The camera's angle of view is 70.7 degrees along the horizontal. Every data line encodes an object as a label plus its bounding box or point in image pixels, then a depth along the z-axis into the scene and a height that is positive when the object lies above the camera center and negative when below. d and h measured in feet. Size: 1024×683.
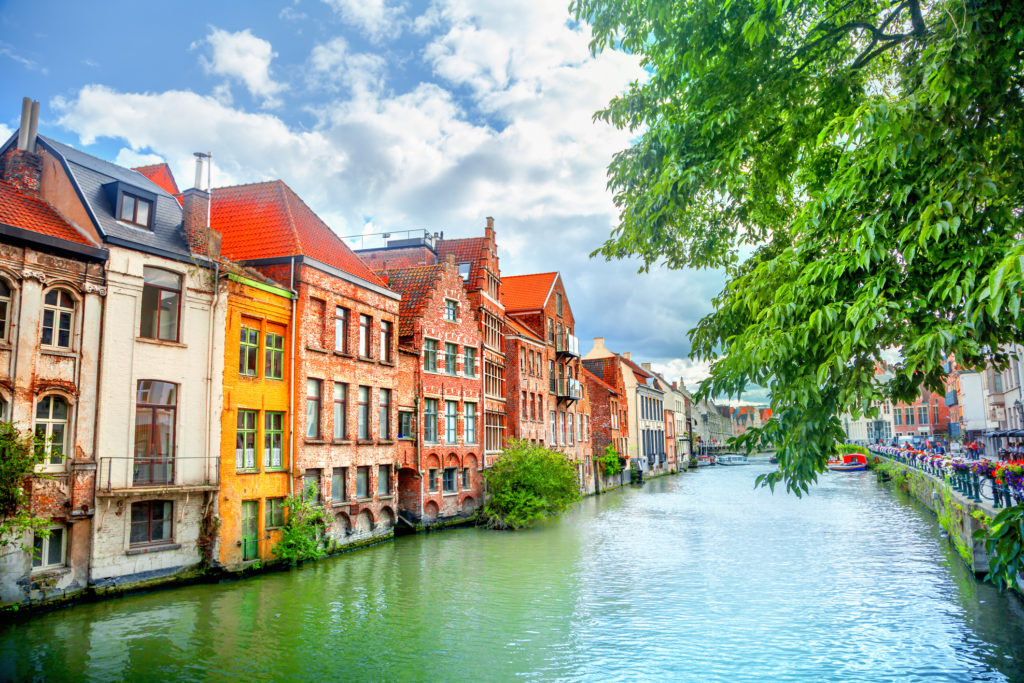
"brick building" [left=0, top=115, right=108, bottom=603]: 50.37 +5.46
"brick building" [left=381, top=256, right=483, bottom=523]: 97.30 +6.09
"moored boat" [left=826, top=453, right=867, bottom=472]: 254.06 -11.51
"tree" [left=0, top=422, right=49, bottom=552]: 46.55 -2.58
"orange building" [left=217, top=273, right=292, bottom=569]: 65.98 +1.95
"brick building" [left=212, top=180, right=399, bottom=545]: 76.59 +10.19
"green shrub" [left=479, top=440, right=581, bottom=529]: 103.04 -7.33
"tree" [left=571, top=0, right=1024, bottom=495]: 16.39 +6.80
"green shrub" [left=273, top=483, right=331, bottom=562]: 69.87 -8.70
